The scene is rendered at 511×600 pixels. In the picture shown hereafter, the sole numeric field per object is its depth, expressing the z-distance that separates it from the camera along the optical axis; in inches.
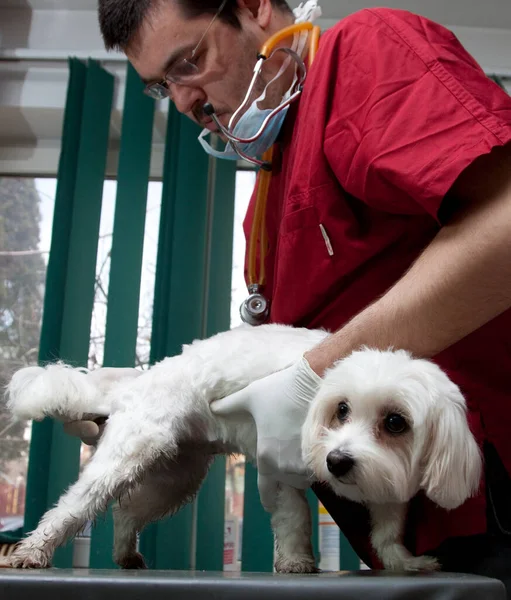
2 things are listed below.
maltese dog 30.6
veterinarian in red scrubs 29.1
